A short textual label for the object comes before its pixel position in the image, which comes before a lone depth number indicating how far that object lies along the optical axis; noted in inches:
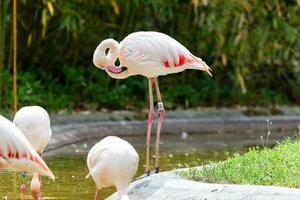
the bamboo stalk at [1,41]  886.7
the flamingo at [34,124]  538.0
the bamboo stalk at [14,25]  810.4
